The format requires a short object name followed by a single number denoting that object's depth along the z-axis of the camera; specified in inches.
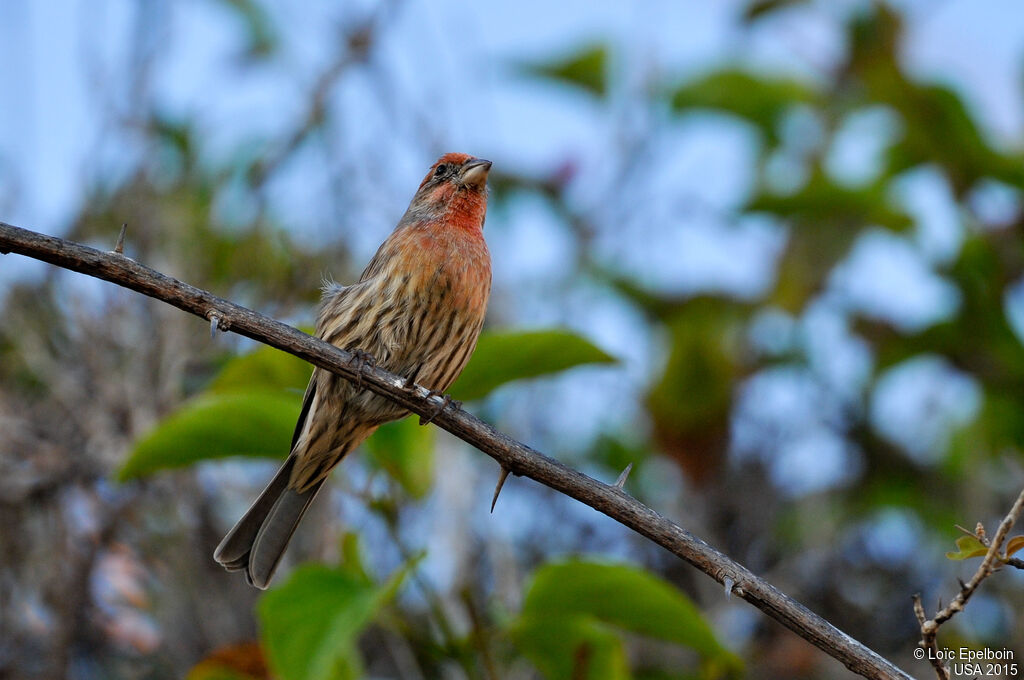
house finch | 299.3
